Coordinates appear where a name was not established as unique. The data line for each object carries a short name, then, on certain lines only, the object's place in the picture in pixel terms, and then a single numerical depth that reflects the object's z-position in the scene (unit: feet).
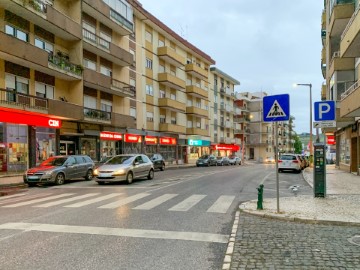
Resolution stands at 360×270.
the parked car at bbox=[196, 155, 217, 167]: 148.15
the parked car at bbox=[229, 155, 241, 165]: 179.88
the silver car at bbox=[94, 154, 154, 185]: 55.67
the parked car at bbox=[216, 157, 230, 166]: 163.91
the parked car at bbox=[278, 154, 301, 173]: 93.80
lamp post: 113.96
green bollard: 30.25
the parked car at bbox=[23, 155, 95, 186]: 56.54
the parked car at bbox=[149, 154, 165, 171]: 104.99
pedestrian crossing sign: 30.10
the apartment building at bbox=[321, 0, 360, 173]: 54.70
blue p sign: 36.48
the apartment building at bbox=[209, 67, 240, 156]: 218.79
